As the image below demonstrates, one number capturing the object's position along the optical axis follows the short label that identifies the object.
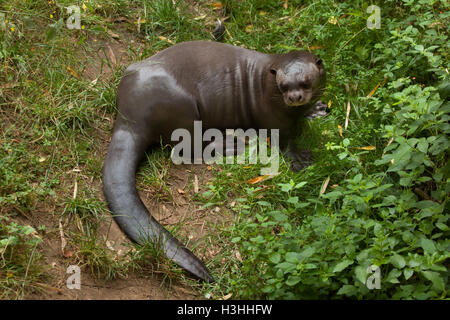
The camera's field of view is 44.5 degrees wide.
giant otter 3.55
